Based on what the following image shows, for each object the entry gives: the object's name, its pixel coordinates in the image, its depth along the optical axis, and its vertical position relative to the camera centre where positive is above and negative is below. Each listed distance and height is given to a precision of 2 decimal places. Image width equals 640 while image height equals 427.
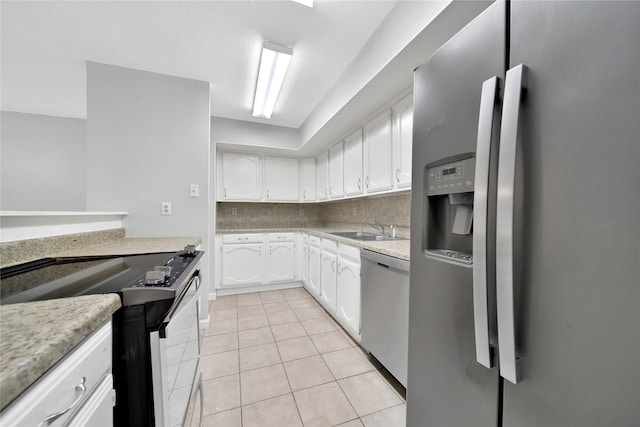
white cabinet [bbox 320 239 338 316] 2.37 -0.68
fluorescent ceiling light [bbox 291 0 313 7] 1.40 +1.26
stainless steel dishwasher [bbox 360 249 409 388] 1.36 -0.63
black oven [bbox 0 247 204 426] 0.65 -0.33
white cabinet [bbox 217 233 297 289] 3.14 -0.67
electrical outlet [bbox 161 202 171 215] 2.05 +0.02
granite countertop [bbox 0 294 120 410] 0.31 -0.21
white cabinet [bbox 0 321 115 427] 0.33 -0.31
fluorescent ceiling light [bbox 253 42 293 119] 1.74 +1.19
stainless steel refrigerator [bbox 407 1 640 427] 0.45 -0.01
